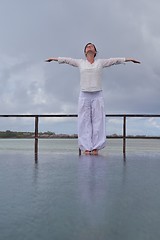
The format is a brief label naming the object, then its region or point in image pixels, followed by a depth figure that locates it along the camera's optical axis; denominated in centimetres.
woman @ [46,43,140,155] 514
